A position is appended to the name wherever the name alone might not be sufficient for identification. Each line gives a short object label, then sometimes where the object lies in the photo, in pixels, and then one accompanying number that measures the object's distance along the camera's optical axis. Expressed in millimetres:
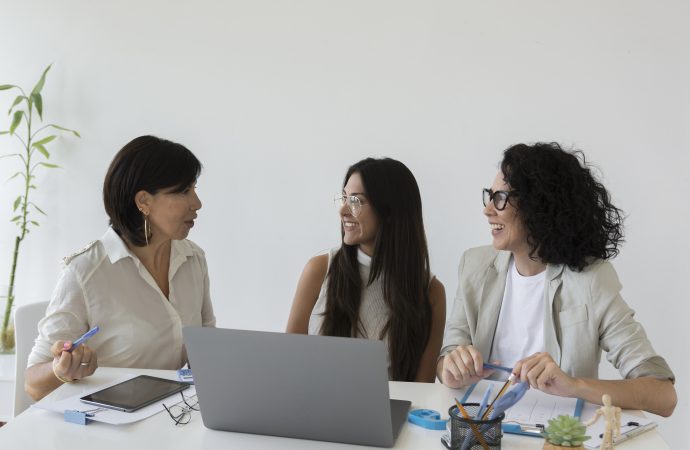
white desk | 1391
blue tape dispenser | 1481
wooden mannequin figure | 1134
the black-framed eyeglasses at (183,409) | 1530
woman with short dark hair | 1990
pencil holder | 1308
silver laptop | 1330
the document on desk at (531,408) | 1457
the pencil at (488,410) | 1343
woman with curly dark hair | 1770
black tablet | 1594
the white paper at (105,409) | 1512
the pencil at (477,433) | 1300
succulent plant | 1179
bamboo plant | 3461
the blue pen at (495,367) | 1582
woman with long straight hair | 2262
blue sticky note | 1503
